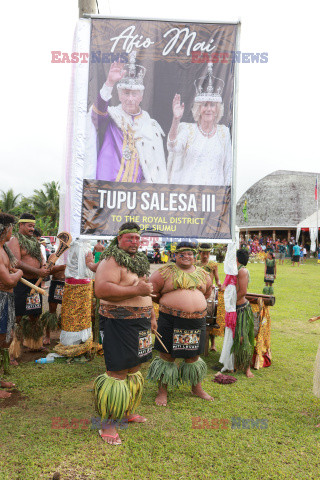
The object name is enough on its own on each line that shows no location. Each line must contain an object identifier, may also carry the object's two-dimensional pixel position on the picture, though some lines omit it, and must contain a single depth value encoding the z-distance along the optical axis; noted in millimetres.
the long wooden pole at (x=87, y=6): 4699
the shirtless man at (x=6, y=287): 3660
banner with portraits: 4230
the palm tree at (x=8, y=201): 40216
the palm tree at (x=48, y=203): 39375
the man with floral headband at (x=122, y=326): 2982
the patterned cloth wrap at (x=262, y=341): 4992
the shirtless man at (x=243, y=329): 4699
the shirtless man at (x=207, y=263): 5906
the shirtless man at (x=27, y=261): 4902
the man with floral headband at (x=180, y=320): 3781
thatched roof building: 36375
